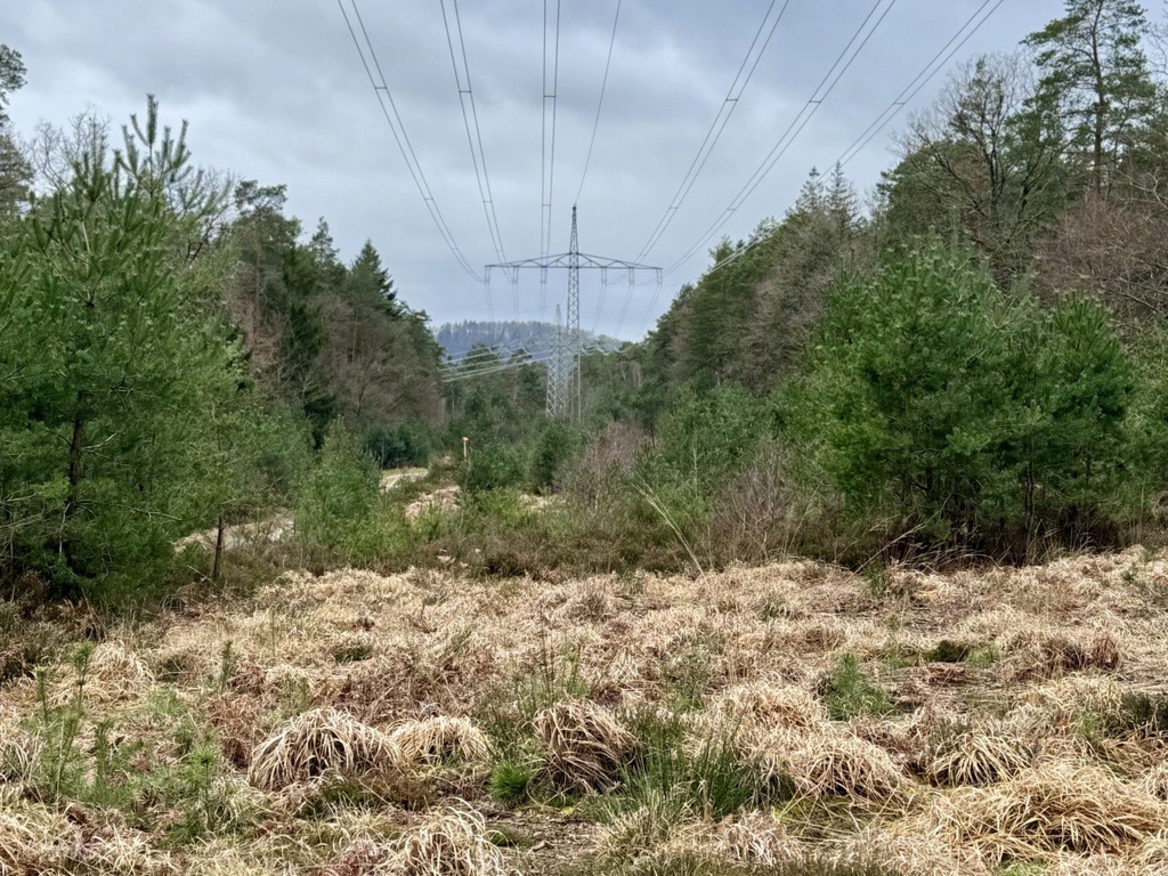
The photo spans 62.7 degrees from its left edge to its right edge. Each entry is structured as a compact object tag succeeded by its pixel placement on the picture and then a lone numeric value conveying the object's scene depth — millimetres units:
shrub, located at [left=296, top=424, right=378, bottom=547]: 18297
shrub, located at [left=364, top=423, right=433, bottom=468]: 50594
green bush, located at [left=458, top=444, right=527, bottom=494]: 30578
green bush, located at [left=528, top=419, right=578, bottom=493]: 35625
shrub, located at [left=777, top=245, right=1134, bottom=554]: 13398
